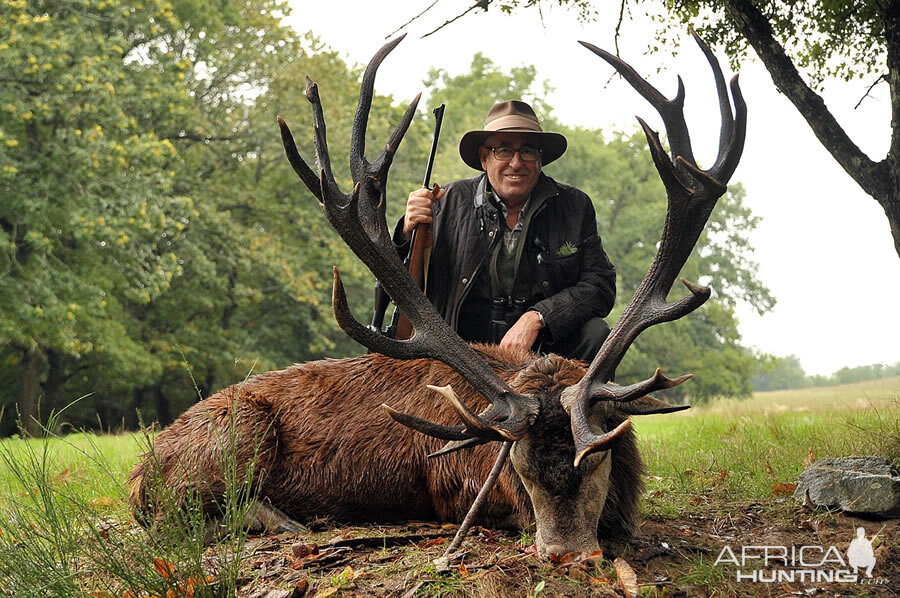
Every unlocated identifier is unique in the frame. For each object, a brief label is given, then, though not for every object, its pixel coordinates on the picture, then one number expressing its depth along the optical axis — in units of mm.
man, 5234
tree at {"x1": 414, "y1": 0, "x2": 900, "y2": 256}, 5281
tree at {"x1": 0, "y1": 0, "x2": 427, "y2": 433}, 15195
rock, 3943
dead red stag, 3473
